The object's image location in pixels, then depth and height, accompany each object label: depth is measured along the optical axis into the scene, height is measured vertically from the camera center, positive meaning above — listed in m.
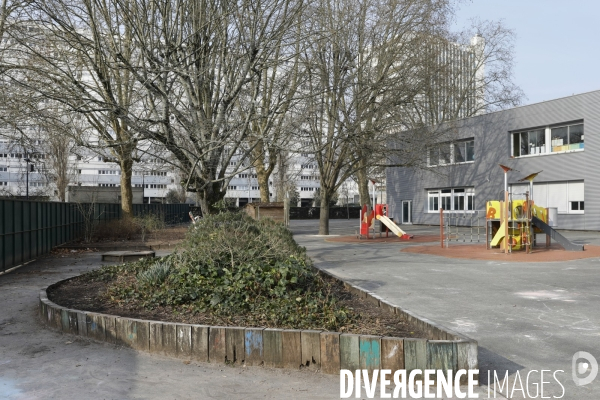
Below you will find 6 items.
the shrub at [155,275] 7.94 -0.95
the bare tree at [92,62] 10.80 +3.05
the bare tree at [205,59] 11.34 +3.28
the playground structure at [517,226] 19.70 -0.73
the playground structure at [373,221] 27.95 -0.69
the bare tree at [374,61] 25.72 +7.04
